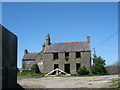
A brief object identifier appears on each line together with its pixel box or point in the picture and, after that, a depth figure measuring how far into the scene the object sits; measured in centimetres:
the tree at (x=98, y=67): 2296
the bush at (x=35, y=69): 2916
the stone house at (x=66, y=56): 2531
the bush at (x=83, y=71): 2358
